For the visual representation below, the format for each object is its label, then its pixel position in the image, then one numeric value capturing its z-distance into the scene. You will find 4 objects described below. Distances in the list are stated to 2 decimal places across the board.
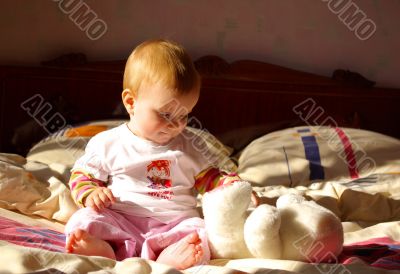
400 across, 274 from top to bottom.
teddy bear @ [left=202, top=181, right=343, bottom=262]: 1.06
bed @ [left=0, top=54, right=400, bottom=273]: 1.11
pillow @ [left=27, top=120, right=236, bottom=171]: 2.05
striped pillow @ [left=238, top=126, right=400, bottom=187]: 2.08
